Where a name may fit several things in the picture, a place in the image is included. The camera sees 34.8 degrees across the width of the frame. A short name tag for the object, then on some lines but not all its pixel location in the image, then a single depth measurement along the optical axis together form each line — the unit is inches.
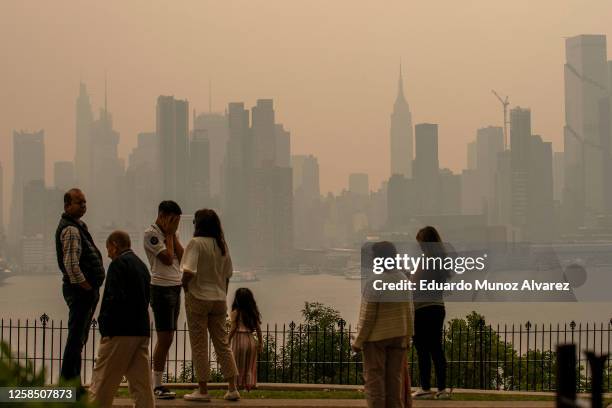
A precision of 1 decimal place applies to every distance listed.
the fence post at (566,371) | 122.2
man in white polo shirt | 333.1
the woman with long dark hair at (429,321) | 331.9
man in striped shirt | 320.5
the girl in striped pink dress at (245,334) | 364.8
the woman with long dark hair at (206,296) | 331.3
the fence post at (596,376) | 122.6
